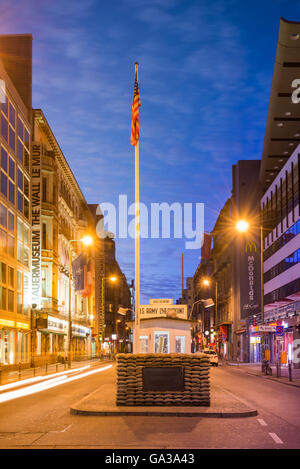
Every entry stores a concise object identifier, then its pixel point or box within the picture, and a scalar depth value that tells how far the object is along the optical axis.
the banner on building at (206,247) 94.57
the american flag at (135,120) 21.41
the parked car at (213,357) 61.53
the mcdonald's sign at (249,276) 75.50
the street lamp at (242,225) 37.16
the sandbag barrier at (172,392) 18.08
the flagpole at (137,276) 20.03
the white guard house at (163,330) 22.52
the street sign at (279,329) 37.43
